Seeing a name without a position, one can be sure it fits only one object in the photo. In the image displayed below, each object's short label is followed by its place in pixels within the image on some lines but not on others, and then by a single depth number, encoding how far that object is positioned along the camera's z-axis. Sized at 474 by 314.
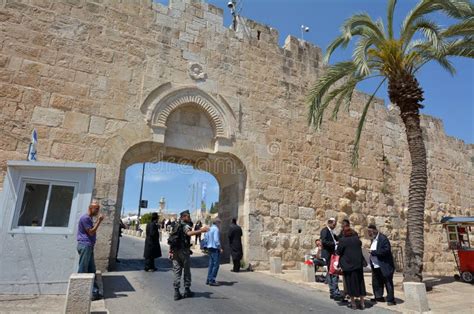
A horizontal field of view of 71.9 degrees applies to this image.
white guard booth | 4.65
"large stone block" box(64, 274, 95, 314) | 3.66
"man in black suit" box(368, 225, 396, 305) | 5.66
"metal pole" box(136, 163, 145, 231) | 25.72
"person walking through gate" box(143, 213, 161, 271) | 7.25
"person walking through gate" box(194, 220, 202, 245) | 12.12
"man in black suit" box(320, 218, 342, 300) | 5.65
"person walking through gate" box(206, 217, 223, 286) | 6.14
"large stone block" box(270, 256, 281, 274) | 8.00
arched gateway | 7.80
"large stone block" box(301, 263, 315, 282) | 7.16
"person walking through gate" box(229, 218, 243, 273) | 7.98
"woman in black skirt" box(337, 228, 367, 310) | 5.18
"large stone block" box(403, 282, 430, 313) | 5.01
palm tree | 6.95
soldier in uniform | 5.00
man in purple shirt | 4.66
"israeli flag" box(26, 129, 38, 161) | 5.39
